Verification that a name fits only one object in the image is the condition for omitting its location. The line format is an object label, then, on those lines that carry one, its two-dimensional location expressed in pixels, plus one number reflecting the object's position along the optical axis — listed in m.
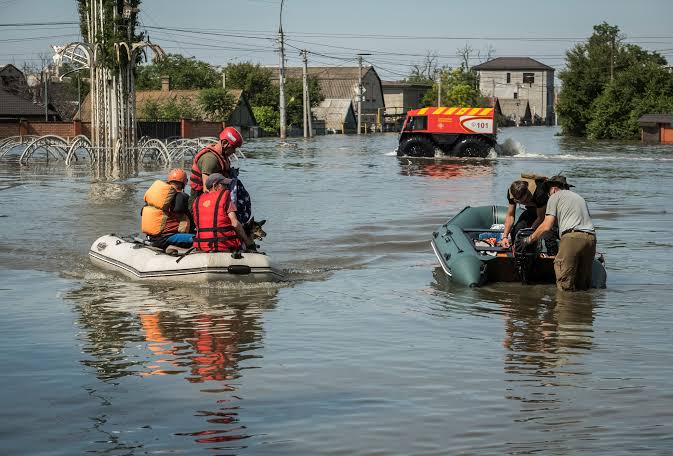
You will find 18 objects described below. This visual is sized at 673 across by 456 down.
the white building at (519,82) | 167.88
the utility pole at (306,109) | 84.54
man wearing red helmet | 12.42
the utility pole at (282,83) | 76.25
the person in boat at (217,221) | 12.21
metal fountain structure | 42.50
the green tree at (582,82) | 87.00
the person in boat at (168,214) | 13.35
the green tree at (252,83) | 92.62
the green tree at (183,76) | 102.19
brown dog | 12.88
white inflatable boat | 12.62
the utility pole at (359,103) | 104.54
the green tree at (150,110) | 78.50
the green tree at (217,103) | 79.62
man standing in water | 12.12
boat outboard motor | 12.82
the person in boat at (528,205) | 12.63
